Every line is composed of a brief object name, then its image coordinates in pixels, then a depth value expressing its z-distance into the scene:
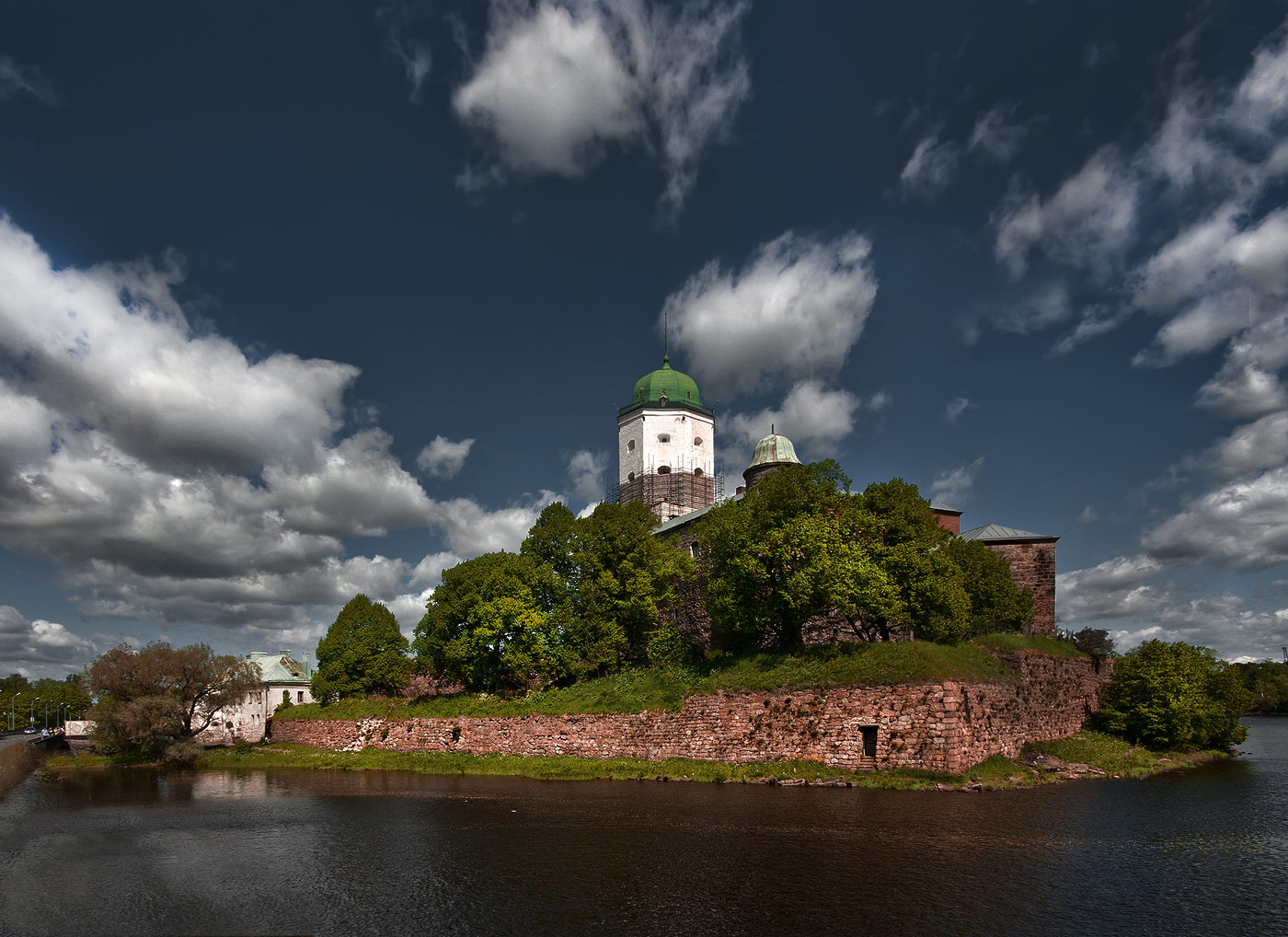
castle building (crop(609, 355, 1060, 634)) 74.62
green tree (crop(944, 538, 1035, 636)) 39.91
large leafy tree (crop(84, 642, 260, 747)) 42.53
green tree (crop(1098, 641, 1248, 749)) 34.06
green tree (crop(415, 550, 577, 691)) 42.97
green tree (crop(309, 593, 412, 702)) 54.41
